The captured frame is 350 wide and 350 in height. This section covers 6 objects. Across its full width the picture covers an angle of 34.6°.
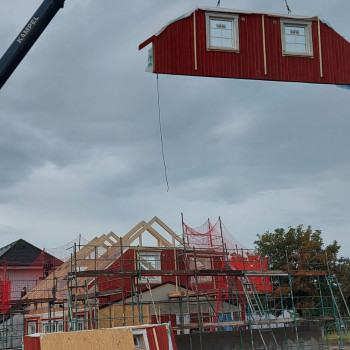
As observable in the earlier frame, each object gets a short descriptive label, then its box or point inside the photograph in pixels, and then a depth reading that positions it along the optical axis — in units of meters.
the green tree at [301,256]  44.22
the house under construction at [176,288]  24.02
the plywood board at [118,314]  26.91
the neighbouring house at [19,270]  35.63
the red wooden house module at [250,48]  17.45
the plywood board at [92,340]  14.79
